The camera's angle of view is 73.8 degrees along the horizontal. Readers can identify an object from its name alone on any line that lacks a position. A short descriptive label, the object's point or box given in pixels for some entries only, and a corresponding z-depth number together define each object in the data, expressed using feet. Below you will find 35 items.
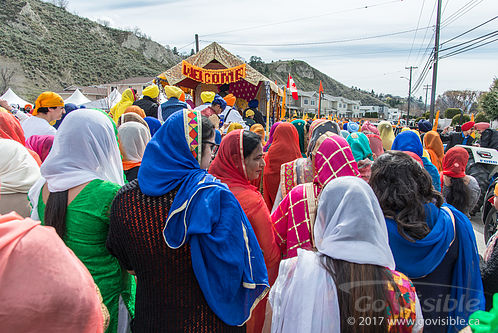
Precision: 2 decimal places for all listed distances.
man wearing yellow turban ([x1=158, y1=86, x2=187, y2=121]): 18.51
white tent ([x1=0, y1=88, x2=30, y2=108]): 63.05
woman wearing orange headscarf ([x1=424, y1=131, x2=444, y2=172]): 16.90
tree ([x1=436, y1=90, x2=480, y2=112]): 184.55
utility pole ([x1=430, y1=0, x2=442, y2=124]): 58.93
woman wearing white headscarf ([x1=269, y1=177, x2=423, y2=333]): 4.78
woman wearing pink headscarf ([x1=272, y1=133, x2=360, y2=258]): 7.89
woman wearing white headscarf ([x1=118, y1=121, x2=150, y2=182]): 10.37
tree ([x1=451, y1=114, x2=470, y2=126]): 65.38
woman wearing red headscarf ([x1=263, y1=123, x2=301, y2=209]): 12.66
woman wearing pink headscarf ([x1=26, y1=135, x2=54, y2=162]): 11.47
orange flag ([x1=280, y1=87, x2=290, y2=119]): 48.72
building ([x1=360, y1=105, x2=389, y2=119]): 346.78
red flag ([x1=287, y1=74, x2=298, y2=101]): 50.79
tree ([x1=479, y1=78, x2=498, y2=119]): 72.13
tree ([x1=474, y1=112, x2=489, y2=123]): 78.18
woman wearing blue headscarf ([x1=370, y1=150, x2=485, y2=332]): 6.25
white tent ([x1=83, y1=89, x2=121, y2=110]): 54.88
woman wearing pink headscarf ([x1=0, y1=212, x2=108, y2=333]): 2.56
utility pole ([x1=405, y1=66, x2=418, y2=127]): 162.20
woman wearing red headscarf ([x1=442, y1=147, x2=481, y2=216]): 14.92
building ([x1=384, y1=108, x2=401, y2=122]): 339.12
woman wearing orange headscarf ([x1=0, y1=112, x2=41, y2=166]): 10.27
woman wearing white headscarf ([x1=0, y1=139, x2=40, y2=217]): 7.49
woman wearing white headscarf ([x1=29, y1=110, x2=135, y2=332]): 6.31
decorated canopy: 39.42
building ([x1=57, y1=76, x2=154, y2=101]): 129.80
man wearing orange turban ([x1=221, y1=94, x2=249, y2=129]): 24.99
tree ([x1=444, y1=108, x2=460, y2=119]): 116.06
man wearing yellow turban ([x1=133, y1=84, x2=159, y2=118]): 19.72
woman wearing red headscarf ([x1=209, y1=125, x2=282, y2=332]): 7.63
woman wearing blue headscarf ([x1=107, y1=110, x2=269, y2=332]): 5.39
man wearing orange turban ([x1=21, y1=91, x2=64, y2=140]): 14.06
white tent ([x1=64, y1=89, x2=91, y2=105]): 63.87
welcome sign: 39.27
